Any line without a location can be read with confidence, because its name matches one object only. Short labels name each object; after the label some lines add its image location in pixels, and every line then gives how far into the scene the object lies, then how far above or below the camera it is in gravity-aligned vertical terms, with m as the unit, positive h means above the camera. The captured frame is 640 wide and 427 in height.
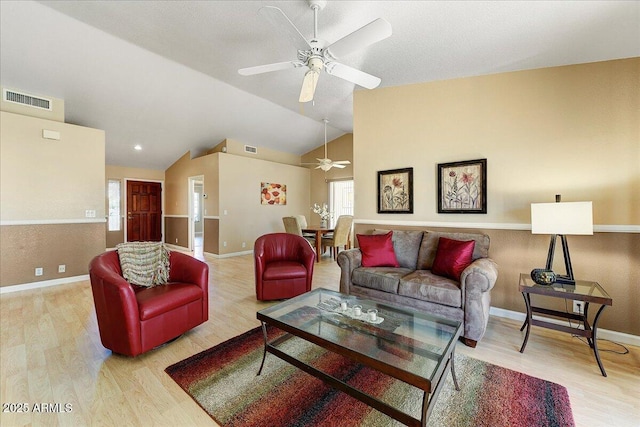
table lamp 2.14 -0.09
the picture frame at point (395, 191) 3.55 +0.29
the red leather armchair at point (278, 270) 3.22 -0.73
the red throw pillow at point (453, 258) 2.60 -0.49
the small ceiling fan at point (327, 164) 5.63 +1.04
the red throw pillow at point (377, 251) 3.08 -0.48
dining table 5.64 -0.51
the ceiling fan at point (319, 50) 1.84 +1.30
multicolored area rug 1.51 -1.19
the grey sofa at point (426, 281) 2.29 -0.70
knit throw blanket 2.42 -0.48
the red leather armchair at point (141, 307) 1.95 -0.77
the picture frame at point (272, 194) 7.09 +0.52
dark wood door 7.14 +0.05
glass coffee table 1.30 -0.81
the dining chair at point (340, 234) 5.54 -0.48
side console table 1.96 -0.67
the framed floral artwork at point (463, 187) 3.04 +0.29
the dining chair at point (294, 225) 5.74 -0.31
